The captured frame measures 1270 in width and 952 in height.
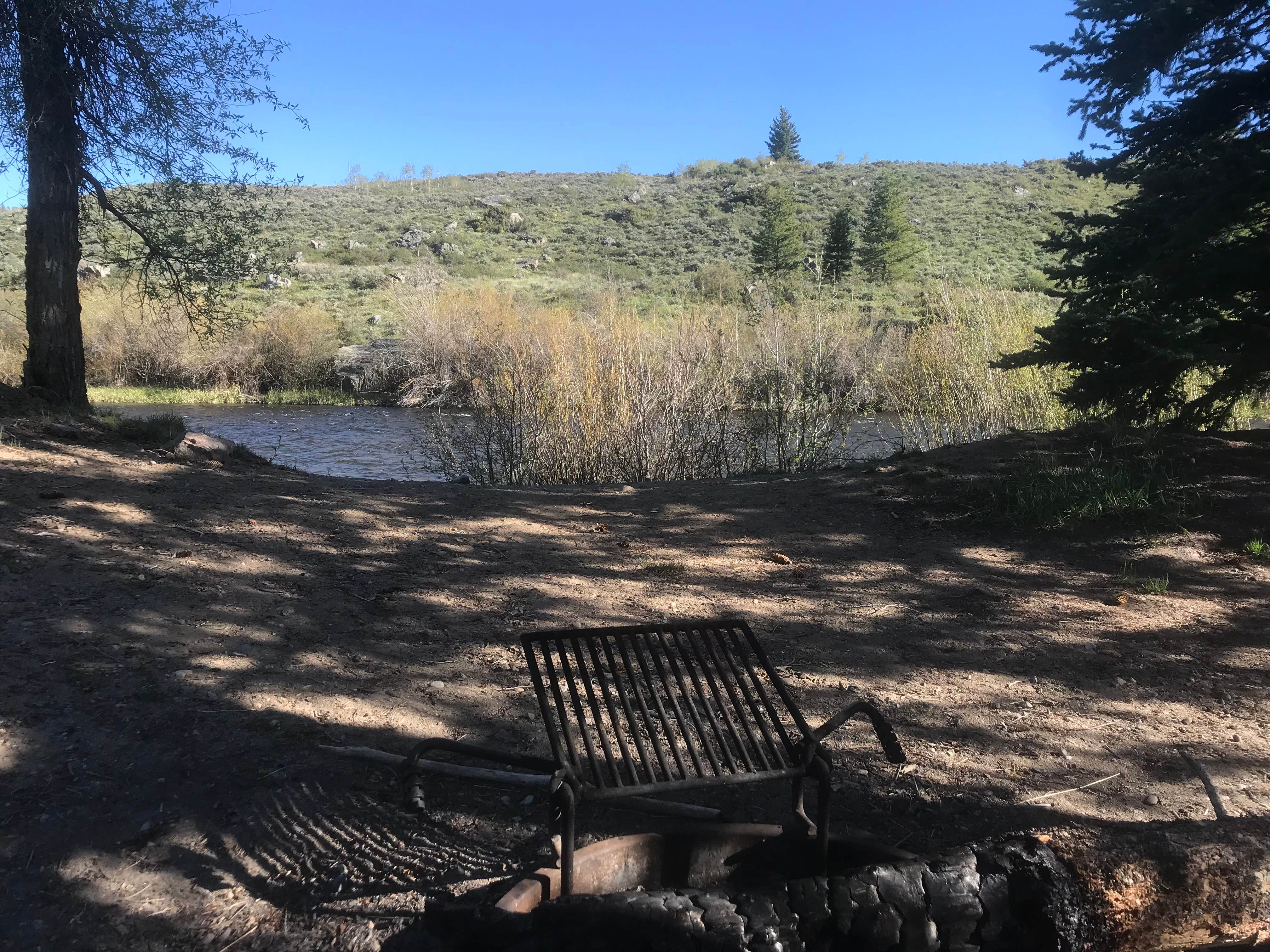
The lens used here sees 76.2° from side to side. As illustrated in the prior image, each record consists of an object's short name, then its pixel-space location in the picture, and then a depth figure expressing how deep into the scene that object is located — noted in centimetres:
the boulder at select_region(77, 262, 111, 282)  1722
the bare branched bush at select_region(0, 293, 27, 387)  1612
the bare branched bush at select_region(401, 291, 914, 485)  768
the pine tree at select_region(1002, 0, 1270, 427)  462
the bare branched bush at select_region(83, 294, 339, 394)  1944
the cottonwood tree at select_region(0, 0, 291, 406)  592
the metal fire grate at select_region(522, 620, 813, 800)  163
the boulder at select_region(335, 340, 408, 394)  1870
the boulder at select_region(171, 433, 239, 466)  611
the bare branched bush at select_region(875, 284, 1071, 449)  806
